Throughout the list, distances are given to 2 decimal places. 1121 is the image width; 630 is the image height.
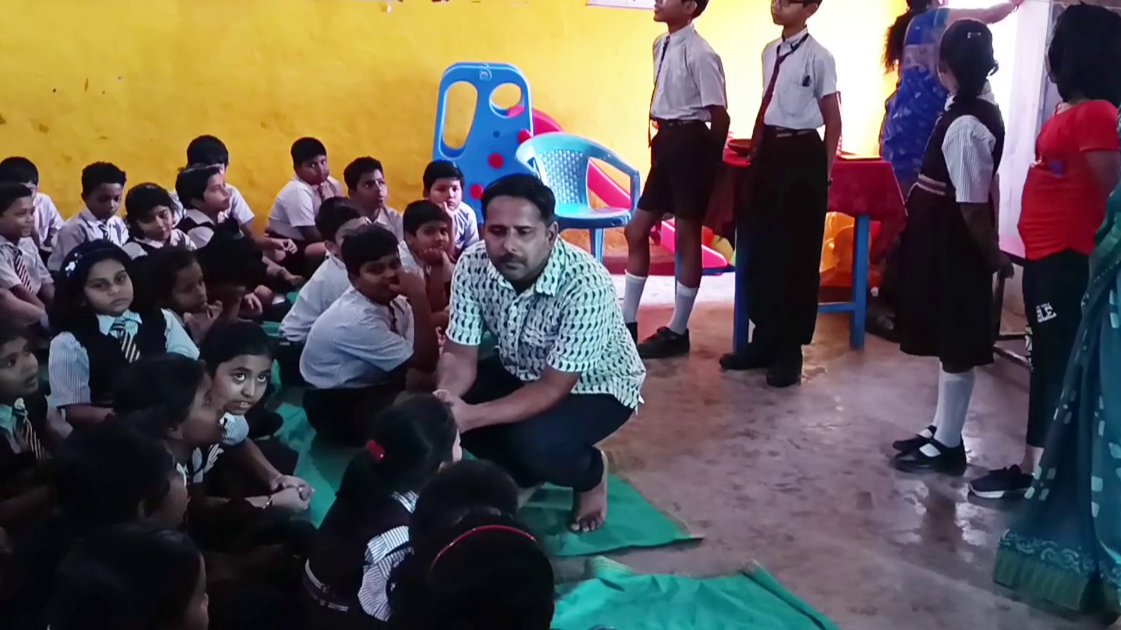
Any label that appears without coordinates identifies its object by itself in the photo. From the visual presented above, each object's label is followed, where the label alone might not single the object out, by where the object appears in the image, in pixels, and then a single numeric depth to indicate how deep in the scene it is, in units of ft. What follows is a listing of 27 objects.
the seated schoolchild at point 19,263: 11.44
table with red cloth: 12.78
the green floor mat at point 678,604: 7.27
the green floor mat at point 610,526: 8.36
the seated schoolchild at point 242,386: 7.80
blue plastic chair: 15.80
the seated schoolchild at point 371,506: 5.65
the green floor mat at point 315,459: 9.04
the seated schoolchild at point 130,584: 4.44
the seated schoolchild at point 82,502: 5.80
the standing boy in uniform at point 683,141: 12.74
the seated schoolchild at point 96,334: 8.25
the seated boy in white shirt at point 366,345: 9.83
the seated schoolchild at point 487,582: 4.12
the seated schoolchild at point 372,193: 14.23
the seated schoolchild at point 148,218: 11.55
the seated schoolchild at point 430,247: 11.80
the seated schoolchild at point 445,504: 4.80
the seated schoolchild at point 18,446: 7.29
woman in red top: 7.50
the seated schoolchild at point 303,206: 14.90
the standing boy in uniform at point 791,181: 11.78
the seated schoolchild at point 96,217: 12.55
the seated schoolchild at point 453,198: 13.52
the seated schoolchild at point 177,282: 9.55
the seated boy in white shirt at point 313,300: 11.02
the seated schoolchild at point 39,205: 12.92
